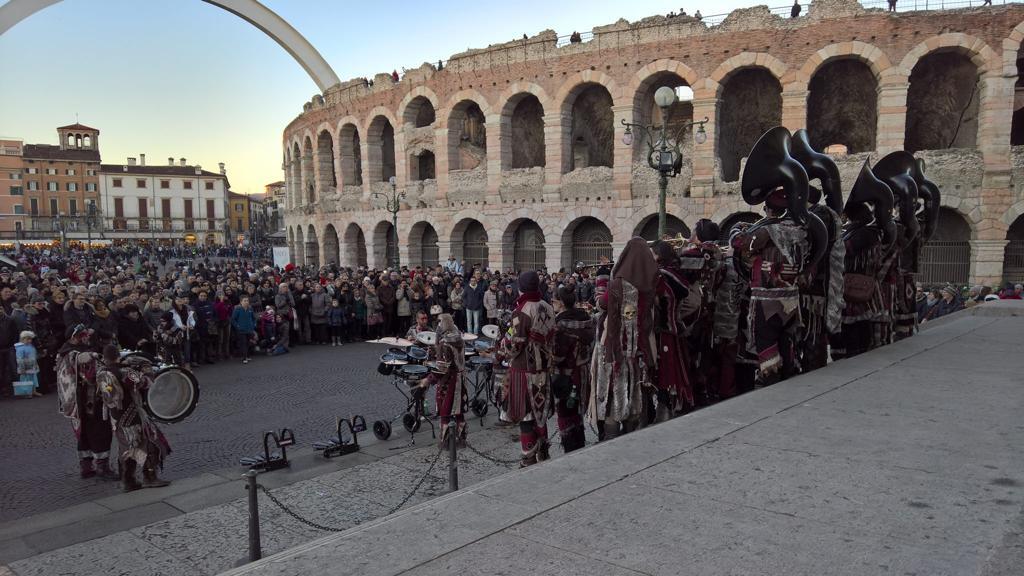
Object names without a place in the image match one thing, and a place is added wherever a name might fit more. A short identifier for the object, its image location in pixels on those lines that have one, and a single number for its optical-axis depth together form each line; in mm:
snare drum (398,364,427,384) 7953
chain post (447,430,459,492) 5241
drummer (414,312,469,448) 7328
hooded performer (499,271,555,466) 6004
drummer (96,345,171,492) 6434
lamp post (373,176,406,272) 28438
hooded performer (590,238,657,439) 5277
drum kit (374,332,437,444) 7930
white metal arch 49156
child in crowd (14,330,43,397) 10938
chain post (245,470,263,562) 4258
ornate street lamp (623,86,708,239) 11820
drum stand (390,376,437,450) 7984
